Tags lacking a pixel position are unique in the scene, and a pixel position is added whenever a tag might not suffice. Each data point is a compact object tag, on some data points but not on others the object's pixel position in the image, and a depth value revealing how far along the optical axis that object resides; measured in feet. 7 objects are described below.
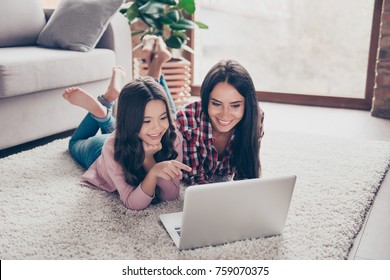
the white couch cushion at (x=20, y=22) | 8.23
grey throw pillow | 8.14
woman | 4.78
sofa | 6.64
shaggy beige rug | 4.00
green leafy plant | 9.57
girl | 4.61
